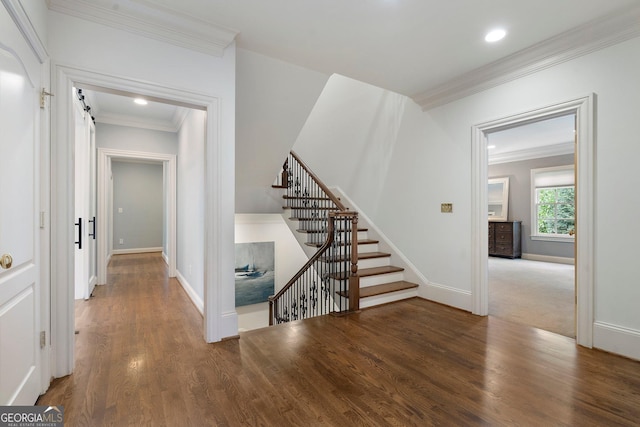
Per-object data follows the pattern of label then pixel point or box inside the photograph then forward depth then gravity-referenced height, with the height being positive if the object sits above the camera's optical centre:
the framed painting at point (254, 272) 5.94 -1.21
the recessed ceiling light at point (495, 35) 2.54 +1.57
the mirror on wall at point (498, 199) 8.16 +0.41
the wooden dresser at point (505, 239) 7.77 -0.68
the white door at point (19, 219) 1.41 -0.03
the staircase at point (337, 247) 3.61 -0.51
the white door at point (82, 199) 3.89 +0.19
